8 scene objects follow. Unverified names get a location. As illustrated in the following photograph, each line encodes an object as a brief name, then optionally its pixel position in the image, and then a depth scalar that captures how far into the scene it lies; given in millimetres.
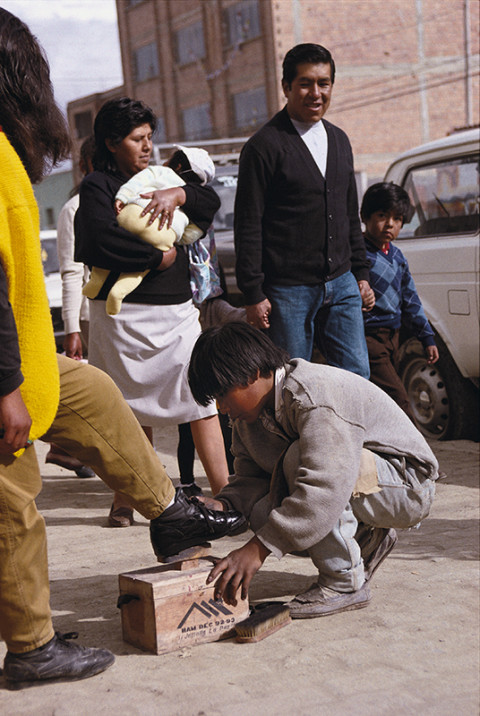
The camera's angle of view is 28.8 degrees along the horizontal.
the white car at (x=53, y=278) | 12964
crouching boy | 3076
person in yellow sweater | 2498
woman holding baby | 4340
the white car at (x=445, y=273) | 6258
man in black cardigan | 4266
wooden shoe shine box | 3021
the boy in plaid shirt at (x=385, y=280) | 5477
